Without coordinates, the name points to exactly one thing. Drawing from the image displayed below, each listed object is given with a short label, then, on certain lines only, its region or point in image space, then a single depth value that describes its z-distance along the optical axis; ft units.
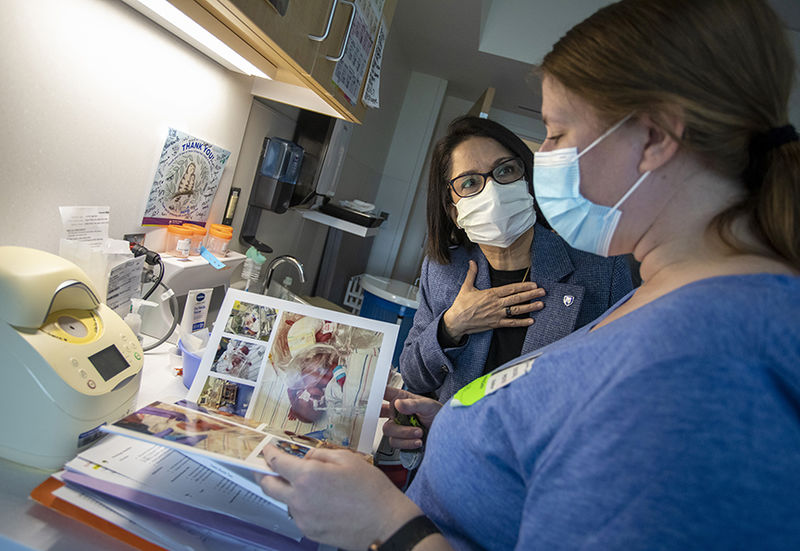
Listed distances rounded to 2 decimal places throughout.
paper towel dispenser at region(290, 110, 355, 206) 6.32
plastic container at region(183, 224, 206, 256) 4.37
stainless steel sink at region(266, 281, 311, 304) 5.54
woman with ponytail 1.17
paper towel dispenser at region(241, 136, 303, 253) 5.57
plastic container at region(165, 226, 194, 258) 4.22
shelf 7.66
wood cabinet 2.45
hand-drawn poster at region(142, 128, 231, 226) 3.94
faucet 4.99
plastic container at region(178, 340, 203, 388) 3.15
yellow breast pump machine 2.06
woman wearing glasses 3.90
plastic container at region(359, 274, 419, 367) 8.75
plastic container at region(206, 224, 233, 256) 4.72
